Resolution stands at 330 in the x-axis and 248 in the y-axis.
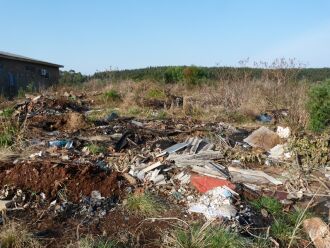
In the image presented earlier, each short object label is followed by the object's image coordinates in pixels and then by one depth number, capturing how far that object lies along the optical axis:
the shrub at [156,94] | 16.21
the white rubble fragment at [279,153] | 6.44
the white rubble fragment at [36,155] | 5.97
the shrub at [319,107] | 8.27
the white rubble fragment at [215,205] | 4.14
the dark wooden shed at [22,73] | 23.38
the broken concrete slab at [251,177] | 5.41
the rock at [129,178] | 5.07
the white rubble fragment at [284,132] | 7.27
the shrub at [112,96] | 15.23
